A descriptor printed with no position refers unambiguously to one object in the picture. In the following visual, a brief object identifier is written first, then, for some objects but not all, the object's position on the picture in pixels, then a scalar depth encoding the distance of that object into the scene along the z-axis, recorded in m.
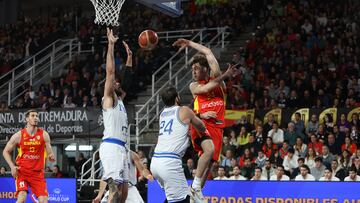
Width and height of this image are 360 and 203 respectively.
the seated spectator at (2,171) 21.47
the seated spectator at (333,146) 18.89
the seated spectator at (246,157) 19.36
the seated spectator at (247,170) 18.64
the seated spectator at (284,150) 19.09
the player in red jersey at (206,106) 11.88
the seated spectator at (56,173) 21.40
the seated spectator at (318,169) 17.59
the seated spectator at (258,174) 17.12
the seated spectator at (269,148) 19.38
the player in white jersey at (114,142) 11.66
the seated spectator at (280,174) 16.86
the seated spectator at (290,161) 18.59
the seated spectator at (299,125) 20.12
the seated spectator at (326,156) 18.33
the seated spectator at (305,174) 16.66
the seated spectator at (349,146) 18.66
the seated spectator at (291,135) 19.80
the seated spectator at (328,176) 16.22
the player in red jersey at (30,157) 14.87
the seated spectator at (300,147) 18.96
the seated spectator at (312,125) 20.08
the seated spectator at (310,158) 18.12
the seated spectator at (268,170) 18.17
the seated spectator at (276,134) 19.97
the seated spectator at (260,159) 18.98
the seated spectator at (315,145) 18.93
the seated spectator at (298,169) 17.83
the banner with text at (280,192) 13.78
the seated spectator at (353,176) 16.14
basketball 13.18
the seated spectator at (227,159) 19.41
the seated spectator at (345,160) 17.76
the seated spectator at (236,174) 17.30
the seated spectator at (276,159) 18.86
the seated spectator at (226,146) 20.16
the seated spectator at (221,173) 17.31
